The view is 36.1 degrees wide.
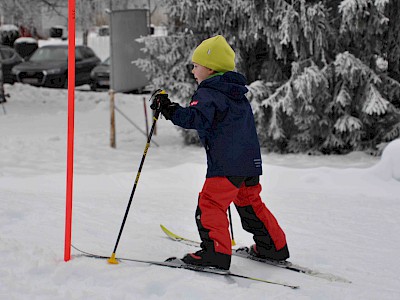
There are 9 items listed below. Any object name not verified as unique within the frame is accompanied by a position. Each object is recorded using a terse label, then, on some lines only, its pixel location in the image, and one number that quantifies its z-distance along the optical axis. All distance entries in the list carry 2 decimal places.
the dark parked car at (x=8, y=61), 21.56
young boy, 3.81
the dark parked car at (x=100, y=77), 21.16
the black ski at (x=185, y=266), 3.82
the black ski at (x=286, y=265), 4.02
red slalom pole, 3.77
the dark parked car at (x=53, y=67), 21.11
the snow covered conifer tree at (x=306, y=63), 9.73
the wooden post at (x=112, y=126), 11.46
